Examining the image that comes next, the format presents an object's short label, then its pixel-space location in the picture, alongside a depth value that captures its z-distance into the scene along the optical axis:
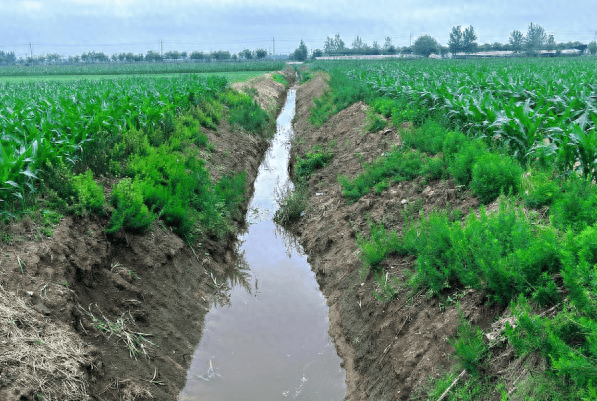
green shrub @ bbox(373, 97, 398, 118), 11.48
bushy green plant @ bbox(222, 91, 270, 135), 15.91
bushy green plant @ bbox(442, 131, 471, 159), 6.89
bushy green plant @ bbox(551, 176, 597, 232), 3.77
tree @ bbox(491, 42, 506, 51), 96.69
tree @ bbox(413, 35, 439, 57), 97.95
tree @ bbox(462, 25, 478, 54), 117.00
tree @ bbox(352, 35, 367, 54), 153.75
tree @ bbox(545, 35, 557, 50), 85.50
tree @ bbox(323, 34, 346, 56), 147.00
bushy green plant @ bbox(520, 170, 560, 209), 4.53
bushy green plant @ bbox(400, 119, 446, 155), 7.46
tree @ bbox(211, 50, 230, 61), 111.04
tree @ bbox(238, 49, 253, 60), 119.56
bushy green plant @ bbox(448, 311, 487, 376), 3.23
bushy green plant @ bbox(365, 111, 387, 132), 10.77
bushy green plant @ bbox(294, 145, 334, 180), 11.63
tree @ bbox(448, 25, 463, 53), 118.00
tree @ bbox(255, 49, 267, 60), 120.06
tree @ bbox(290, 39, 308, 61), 116.73
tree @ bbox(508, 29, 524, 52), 119.84
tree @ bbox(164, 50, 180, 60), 114.25
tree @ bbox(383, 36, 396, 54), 99.02
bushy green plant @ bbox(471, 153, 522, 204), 5.22
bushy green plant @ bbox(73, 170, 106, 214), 5.52
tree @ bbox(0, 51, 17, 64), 115.56
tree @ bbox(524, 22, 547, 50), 116.69
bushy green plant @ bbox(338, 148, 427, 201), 7.41
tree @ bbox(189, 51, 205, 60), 110.69
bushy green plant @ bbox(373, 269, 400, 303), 4.90
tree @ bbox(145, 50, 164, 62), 105.59
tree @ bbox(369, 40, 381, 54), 103.50
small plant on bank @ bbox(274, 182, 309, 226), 9.47
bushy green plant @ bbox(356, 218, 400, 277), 5.54
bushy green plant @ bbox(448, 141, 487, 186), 6.02
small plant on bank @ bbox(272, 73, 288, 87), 35.69
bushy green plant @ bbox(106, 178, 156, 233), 5.95
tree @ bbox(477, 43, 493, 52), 97.81
